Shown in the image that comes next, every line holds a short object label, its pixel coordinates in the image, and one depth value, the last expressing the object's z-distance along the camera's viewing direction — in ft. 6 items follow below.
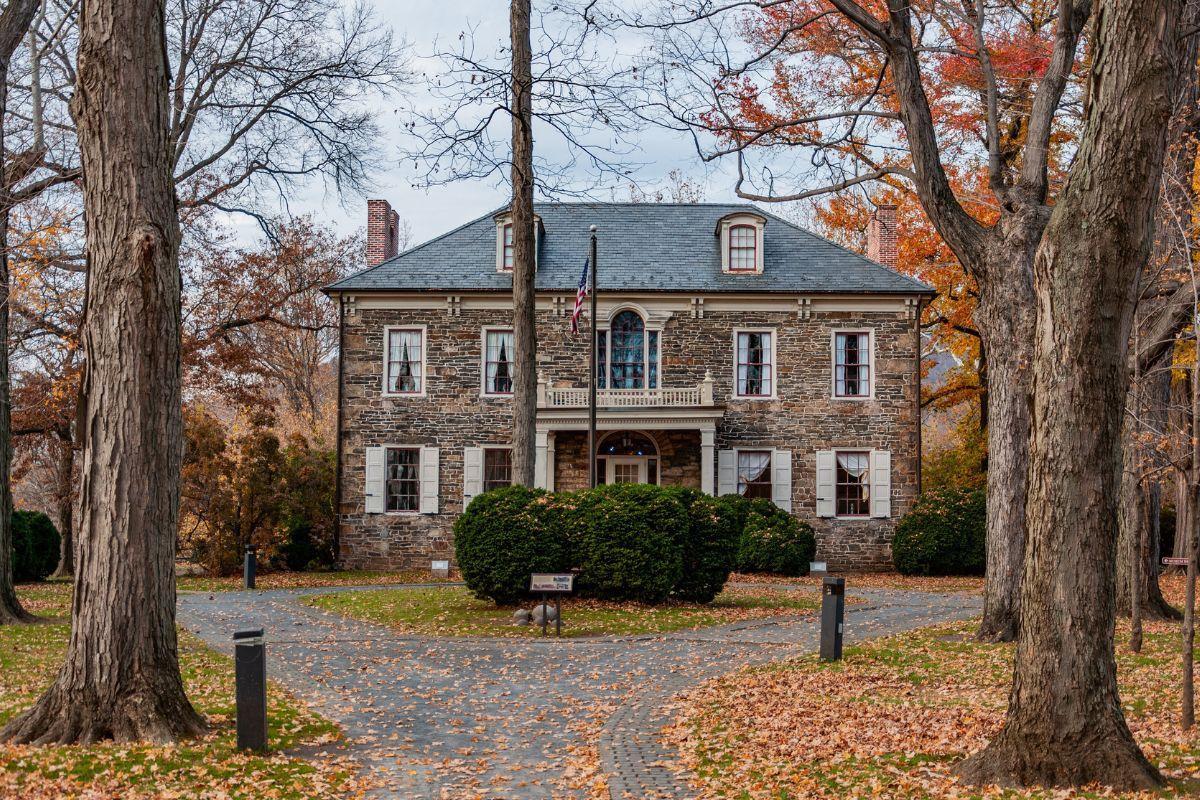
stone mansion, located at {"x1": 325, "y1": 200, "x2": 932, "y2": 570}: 82.58
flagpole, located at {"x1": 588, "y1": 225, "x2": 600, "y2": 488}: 63.05
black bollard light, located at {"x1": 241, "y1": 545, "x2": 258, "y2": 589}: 68.80
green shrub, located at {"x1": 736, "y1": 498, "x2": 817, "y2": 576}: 76.07
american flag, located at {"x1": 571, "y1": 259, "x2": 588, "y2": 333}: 65.31
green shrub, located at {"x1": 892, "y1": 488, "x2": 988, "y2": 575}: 76.74
